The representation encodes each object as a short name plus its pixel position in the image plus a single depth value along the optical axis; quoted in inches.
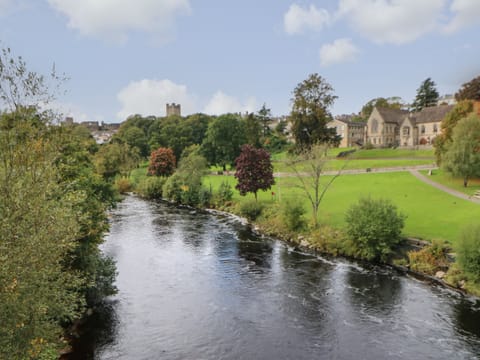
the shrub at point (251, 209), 1609.3
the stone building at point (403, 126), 3277.8
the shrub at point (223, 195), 1964.8
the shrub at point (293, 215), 1320.1
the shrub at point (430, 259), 946.0
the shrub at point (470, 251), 820.6
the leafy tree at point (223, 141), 3061.0
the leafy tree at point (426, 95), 4212.6
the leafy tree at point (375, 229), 1045.2
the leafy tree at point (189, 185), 2086.5
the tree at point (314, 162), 1352.1
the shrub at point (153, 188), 2468.0
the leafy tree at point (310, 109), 2728.8
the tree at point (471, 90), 2017.7
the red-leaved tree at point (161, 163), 2699.3
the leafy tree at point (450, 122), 1922.4
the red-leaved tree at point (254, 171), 1718.8
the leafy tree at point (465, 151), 1611.7
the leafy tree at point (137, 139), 4069.9
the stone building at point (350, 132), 4298.7
